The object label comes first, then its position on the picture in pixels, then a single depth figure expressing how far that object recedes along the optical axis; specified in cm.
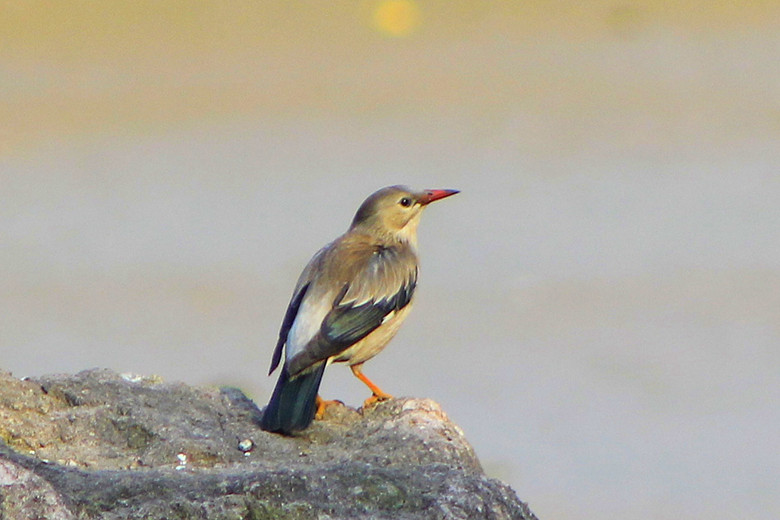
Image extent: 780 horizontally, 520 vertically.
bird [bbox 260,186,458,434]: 1172
